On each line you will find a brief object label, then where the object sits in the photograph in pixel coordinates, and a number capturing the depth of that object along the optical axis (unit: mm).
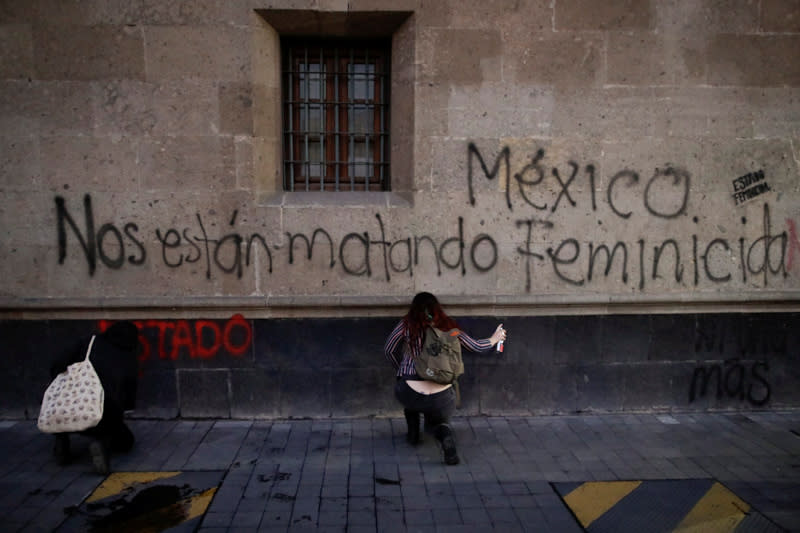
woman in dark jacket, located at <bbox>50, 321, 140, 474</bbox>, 4375
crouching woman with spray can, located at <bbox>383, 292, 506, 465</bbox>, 4625
